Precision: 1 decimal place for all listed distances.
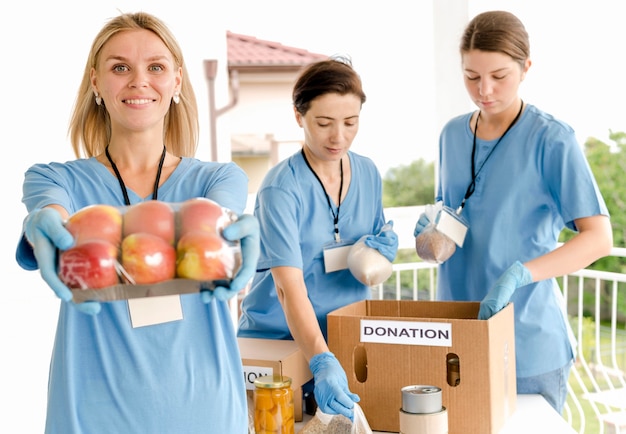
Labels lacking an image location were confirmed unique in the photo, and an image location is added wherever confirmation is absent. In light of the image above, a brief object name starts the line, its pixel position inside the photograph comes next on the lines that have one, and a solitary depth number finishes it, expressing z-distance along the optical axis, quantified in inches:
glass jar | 56.8
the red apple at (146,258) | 36.9
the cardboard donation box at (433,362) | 59.9
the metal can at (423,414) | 56.0
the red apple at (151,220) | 37.9
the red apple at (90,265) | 36.7
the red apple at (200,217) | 38.3
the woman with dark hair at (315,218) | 66.3
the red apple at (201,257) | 37.4
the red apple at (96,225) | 37.5
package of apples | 36.9
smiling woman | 45.4
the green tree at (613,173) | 563.2
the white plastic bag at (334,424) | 56.2
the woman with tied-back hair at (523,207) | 71.1
